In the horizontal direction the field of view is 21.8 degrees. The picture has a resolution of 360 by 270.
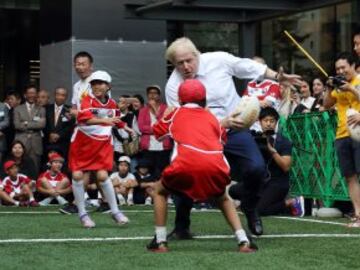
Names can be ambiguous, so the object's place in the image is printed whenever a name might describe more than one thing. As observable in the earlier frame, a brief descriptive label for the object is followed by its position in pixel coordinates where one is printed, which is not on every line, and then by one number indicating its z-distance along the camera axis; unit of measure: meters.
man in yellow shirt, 9.31
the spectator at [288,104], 13.14
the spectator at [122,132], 14.72
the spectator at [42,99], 14.92
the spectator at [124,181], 14.27
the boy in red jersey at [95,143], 9.66
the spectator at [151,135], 14.22
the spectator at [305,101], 13.10
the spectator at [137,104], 15.18
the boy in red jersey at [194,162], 6.95
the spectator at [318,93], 12.76
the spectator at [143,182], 14.43
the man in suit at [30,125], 14.66
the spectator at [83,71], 10.17
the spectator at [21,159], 14.27
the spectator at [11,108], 14.90
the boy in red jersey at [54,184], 14.24
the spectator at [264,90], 11.61
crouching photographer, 11.48
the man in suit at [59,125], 14.60
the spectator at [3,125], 14.77
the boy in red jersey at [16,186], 14.02
